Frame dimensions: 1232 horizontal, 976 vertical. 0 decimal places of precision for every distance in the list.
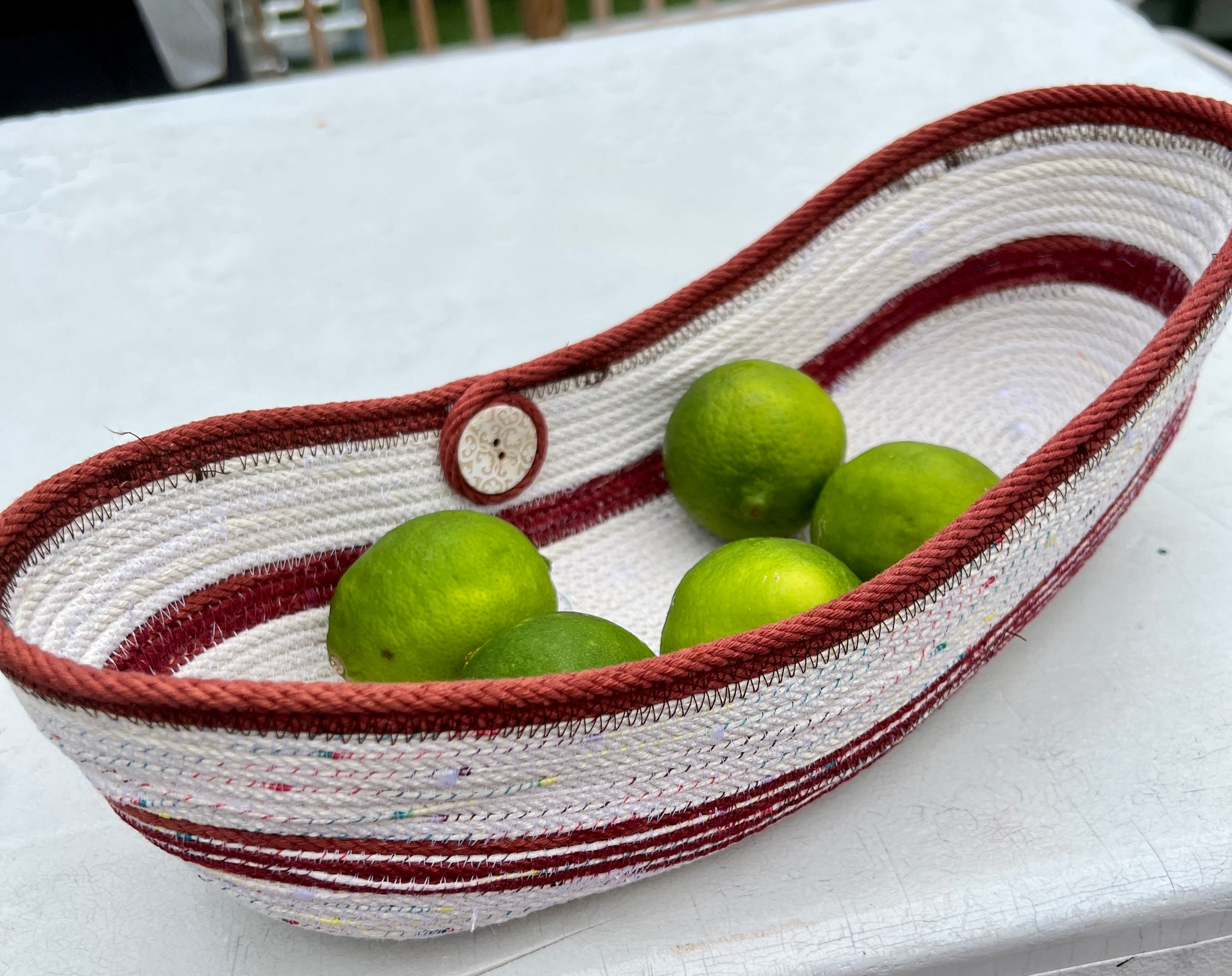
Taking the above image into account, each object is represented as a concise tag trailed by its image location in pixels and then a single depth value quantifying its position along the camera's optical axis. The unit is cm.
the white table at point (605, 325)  43
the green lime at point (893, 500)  49
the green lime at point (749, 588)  43
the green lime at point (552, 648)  40
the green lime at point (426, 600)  45
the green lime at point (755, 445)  54
